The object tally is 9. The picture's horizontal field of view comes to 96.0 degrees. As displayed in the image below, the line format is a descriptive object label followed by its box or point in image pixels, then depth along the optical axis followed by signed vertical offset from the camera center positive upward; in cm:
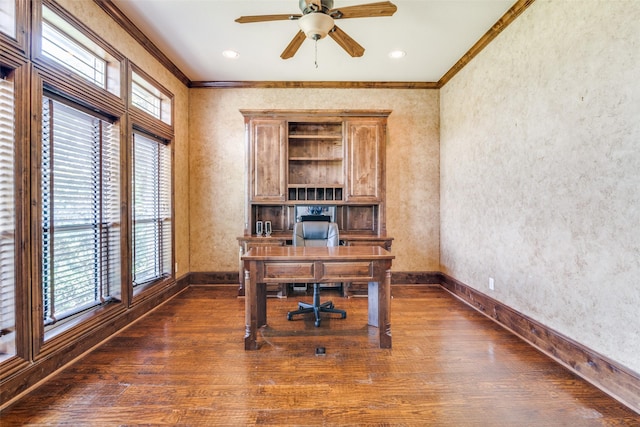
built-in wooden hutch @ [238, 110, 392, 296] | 397 +65
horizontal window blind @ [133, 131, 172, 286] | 313 +5
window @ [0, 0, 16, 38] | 175 +120
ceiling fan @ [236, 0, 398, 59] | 204 +146
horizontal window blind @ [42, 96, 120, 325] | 206 +3
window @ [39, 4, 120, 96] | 209 +133
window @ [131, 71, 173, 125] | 310 +136
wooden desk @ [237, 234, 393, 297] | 379 -40
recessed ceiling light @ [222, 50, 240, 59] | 336 +189
